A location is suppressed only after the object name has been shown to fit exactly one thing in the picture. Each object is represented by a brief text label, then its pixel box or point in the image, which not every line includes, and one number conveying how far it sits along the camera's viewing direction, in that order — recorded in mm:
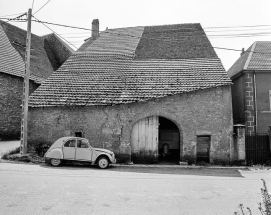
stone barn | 13375
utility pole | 12914
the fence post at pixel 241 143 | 13055
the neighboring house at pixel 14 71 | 19625
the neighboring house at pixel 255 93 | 16125
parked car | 11239
